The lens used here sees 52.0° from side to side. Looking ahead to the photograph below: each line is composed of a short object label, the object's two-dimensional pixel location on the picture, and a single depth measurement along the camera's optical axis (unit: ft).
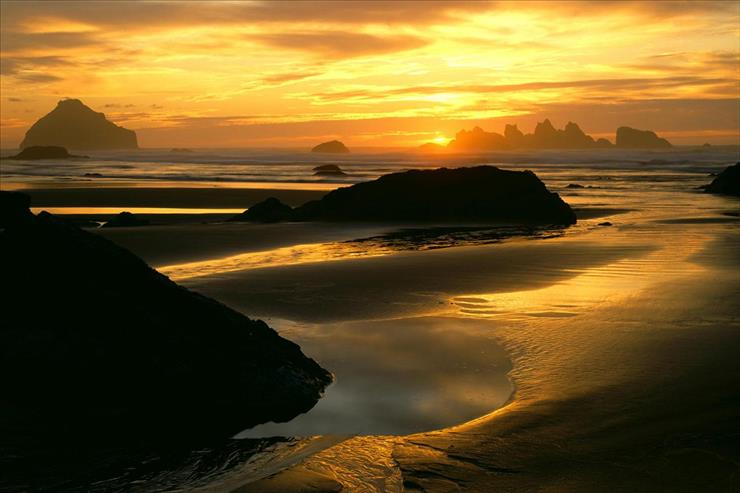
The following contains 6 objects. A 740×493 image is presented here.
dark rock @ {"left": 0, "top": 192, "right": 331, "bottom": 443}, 23.13
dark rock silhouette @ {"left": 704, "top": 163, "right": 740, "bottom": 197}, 139.23
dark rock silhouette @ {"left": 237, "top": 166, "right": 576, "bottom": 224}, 94.63
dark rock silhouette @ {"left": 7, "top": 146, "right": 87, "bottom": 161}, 462.19
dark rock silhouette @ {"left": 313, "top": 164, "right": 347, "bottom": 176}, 250.78
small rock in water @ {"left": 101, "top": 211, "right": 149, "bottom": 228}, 81.35
